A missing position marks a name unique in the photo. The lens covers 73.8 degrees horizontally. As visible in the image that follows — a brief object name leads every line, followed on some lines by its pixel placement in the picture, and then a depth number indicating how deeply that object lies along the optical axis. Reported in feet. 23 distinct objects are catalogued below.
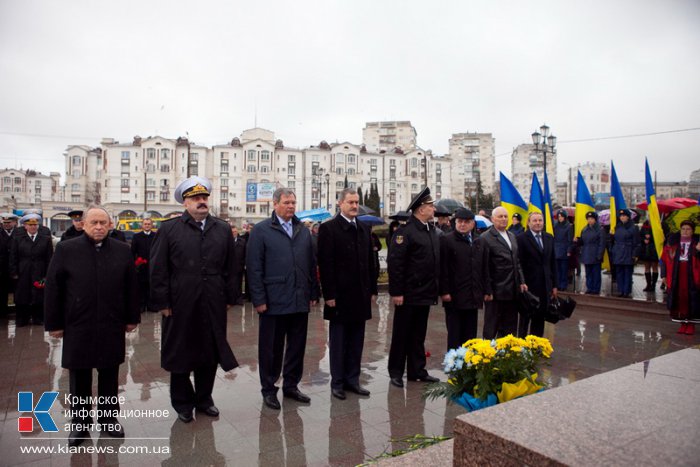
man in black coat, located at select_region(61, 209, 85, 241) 25.88
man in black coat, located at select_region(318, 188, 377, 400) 16.30
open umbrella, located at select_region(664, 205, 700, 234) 27.22
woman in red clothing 25.76
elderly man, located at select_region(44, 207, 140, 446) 12.50
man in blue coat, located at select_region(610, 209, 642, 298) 35.83
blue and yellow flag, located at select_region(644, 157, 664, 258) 34.01
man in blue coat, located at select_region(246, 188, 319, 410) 15.38
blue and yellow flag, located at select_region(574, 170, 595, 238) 40.98
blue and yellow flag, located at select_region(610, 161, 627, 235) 39.19
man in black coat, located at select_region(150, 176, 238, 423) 13.85
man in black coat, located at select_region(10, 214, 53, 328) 27.86
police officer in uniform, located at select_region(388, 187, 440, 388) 17.49
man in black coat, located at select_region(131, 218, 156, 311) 30.81
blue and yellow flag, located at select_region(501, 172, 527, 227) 39.11
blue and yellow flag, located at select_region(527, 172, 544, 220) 39.78
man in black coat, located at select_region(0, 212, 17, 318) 29.43
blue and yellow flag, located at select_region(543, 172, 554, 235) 38.70
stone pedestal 7.01
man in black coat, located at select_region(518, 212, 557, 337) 21.67
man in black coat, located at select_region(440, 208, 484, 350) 18.97
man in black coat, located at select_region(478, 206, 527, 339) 19.89
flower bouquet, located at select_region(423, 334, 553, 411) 10.79
